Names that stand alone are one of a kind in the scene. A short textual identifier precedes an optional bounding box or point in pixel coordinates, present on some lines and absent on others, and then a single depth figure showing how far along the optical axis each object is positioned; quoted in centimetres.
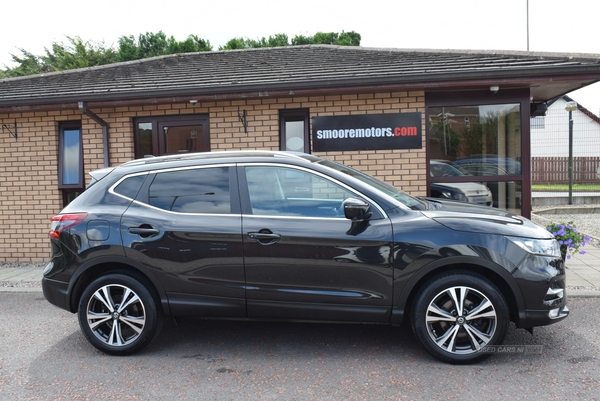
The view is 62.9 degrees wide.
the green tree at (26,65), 3434
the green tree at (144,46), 3519
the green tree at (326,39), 3353
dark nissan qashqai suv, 390
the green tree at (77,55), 3378
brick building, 746
